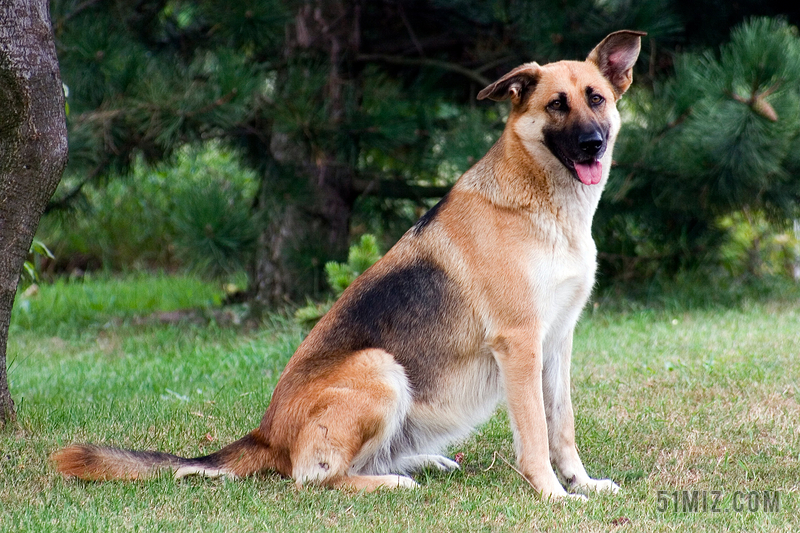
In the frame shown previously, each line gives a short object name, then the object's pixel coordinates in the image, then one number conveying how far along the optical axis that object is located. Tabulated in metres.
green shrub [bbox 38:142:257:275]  22.97
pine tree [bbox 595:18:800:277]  11.27
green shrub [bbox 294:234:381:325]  11.23
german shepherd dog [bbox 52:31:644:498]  6.51
